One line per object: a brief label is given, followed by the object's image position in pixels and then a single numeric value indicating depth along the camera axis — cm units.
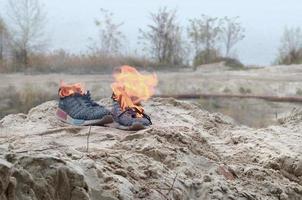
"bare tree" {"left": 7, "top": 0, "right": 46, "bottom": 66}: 2072
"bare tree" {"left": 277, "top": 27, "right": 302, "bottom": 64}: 2346
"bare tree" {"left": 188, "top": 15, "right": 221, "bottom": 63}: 2330
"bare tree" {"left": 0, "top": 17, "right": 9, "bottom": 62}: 2042
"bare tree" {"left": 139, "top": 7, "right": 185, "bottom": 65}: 2311
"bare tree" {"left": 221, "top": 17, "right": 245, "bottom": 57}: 2377
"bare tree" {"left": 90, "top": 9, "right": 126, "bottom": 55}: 2175
